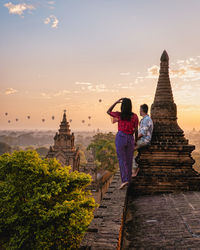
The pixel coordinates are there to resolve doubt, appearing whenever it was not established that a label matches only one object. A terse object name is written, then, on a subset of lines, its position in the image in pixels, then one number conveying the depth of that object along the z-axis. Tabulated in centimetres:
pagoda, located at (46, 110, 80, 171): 3531
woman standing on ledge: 547
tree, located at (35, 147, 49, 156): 8681
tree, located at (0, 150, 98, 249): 1181
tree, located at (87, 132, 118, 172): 4312
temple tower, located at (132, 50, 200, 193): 704
